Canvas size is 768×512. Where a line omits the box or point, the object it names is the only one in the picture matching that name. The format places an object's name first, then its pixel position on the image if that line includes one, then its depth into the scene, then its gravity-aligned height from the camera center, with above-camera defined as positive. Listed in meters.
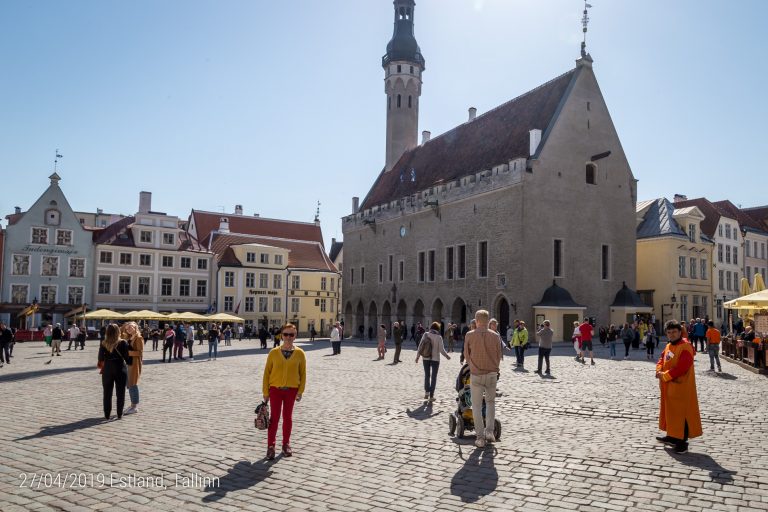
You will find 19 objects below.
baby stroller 8.66 -1.54
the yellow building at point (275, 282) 53.66 +1.75
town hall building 36.69 +5.48
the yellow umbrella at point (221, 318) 32.86 -0.89
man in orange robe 7.73 -1.12
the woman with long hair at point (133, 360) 10.44 -0.99
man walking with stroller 8.12 -0.87
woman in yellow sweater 7.49 -0.95
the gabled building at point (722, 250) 48.22 +4.56
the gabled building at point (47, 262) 44.31 +2.62
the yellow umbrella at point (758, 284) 24.94 +0.94
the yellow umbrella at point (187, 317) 31.27 -0.83
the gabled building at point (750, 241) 52.94 +5.70
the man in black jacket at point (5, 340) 21.44 -1.44
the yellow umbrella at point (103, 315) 32.84 -0.84
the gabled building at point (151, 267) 48.41 +2.60
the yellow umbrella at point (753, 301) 17.91 +0.19
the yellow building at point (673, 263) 43.69 +3.07
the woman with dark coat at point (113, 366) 9.83 -1.05
